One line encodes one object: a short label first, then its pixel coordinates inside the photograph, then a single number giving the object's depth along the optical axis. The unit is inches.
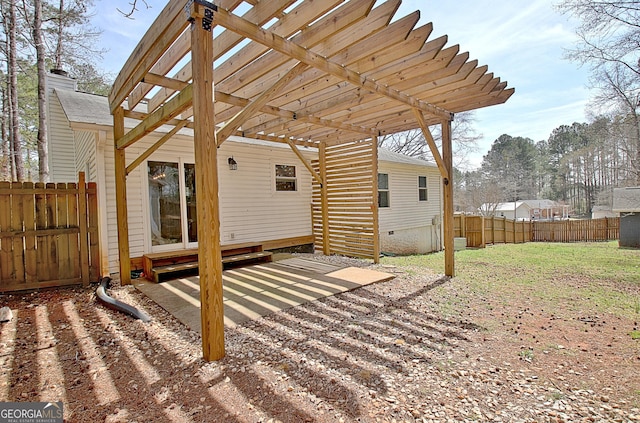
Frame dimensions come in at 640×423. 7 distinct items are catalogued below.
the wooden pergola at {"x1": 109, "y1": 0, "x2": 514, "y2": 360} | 97.1
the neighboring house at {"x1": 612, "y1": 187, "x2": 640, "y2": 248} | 465.4
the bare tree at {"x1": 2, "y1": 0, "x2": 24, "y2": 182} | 382.3
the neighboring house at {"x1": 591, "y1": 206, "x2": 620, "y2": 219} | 1102.9
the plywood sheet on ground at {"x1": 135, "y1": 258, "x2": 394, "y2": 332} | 145.7
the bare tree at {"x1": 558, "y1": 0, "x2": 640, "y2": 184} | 376.5
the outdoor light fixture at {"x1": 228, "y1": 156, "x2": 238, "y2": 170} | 275.1
